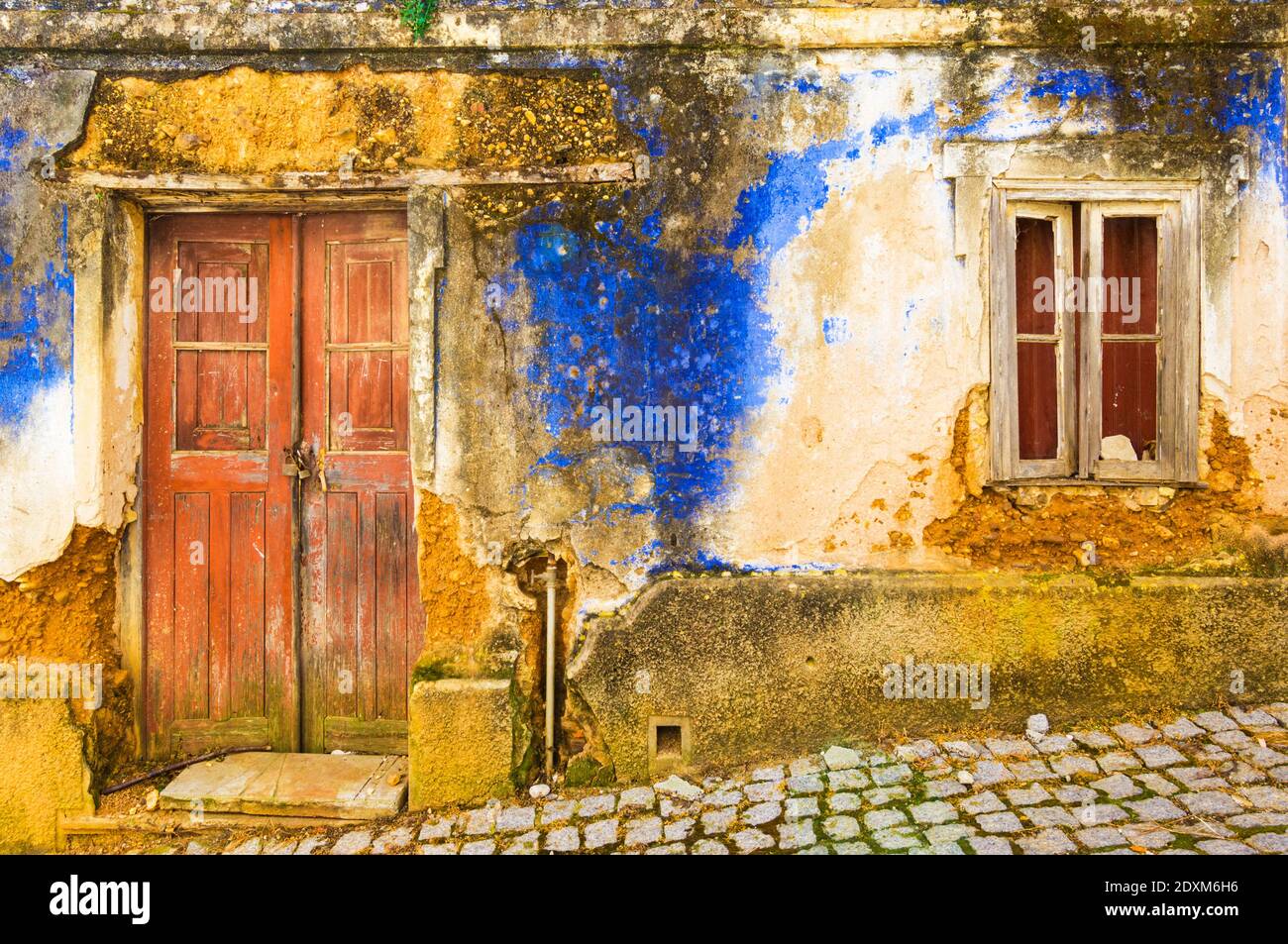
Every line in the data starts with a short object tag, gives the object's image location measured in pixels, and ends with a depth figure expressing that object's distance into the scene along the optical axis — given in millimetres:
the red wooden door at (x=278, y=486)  4359
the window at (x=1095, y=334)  4180
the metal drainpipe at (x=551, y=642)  4070
